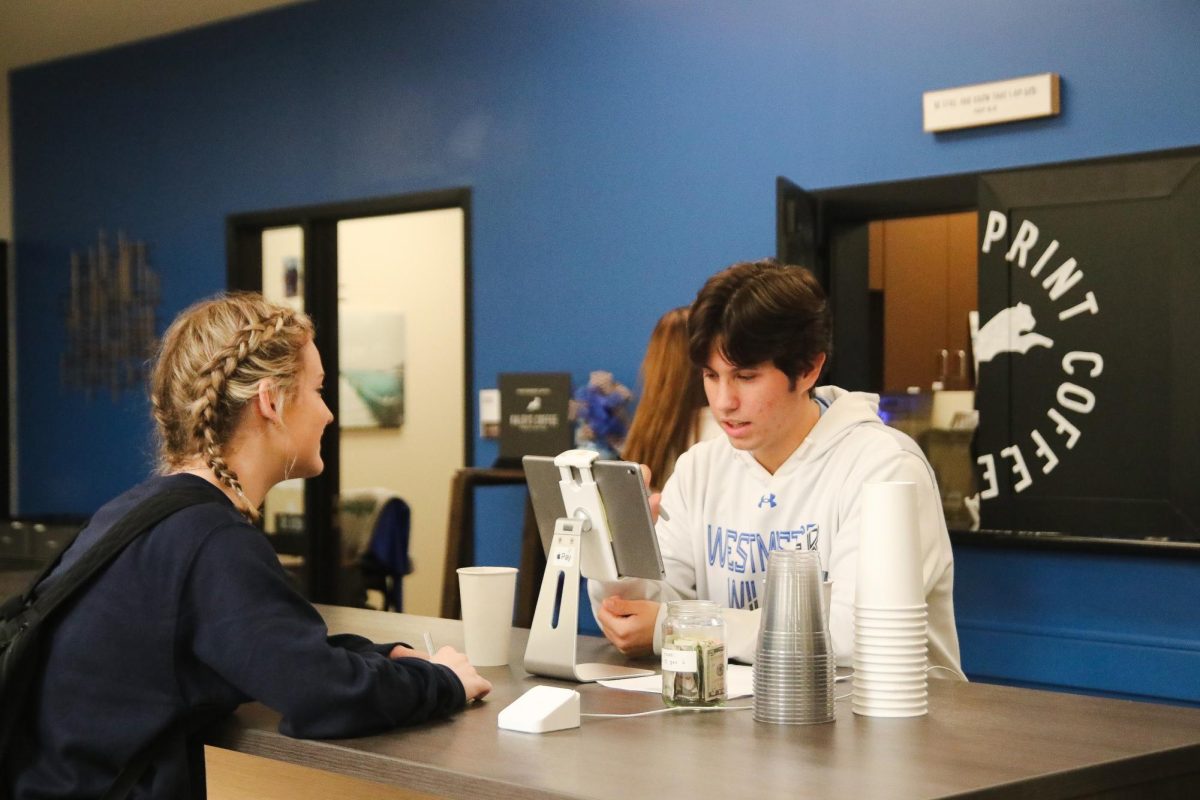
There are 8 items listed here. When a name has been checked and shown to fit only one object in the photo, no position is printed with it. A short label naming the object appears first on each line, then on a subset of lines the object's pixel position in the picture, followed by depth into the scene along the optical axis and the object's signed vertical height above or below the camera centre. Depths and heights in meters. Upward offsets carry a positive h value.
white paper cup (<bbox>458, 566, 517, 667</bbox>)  2.17 -0.40
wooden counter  1.42 -0.45
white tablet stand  2.02 -0.31
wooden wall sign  3.60 +0.71
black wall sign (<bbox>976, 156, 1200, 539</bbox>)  3.38 +0.04
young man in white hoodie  2.16 -0.17
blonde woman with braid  1.64 -0.37
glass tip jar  1.79 -0.38
